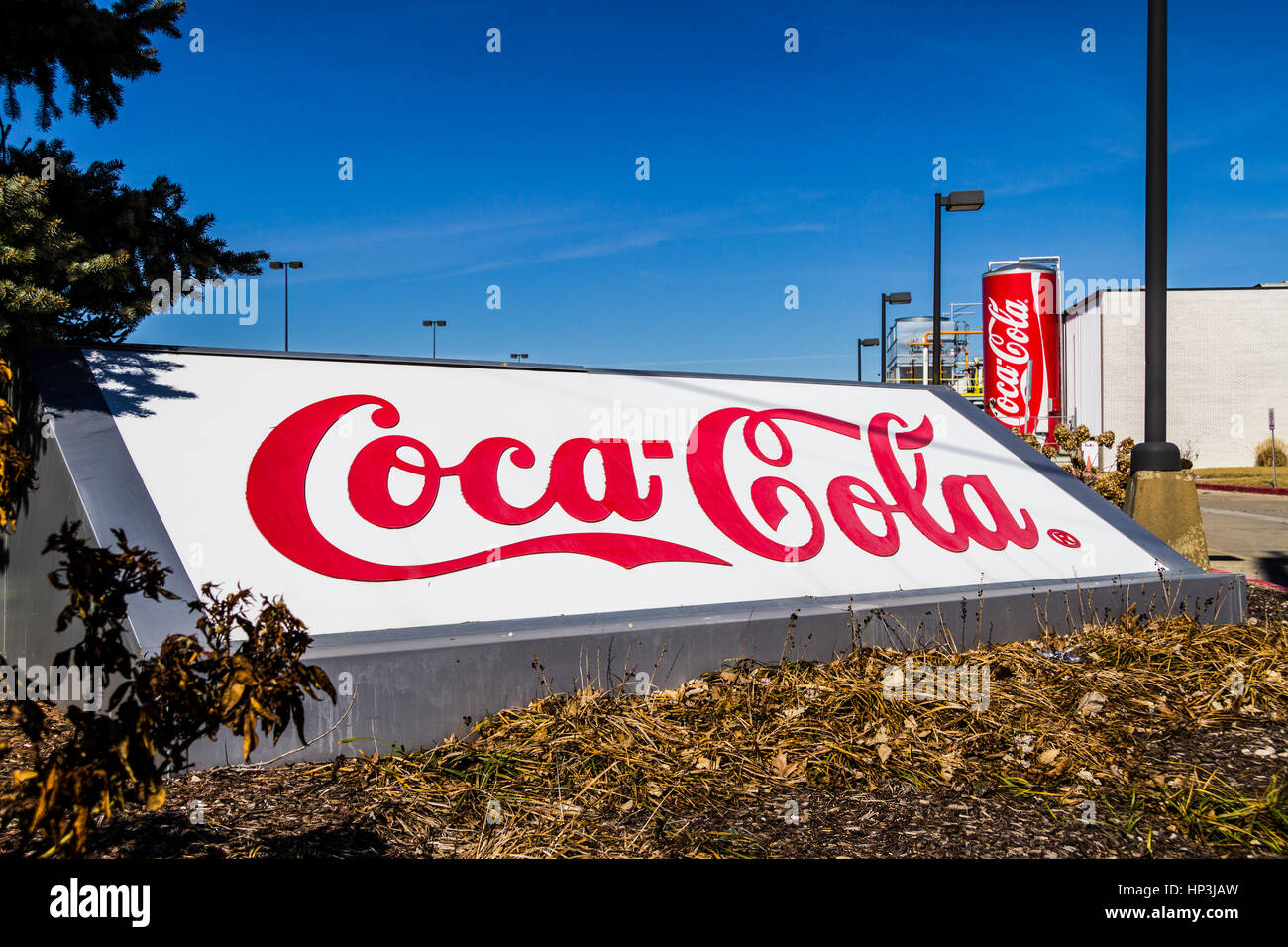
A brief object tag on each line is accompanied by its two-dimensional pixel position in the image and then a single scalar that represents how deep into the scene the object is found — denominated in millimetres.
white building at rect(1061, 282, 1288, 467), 37281
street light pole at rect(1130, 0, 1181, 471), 7543
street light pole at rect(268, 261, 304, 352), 41522
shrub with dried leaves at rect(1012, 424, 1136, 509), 10125
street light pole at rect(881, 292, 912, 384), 27967
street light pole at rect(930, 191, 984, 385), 17328
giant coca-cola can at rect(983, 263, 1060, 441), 26453
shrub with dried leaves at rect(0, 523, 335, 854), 1838
